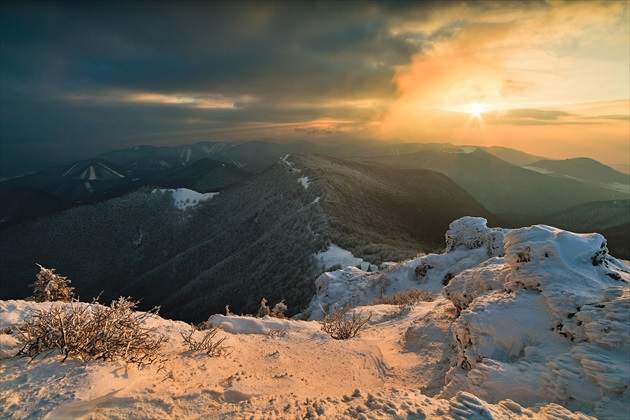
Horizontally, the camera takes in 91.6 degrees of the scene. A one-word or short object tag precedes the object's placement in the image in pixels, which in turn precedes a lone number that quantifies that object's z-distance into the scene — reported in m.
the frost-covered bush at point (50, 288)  9.28
